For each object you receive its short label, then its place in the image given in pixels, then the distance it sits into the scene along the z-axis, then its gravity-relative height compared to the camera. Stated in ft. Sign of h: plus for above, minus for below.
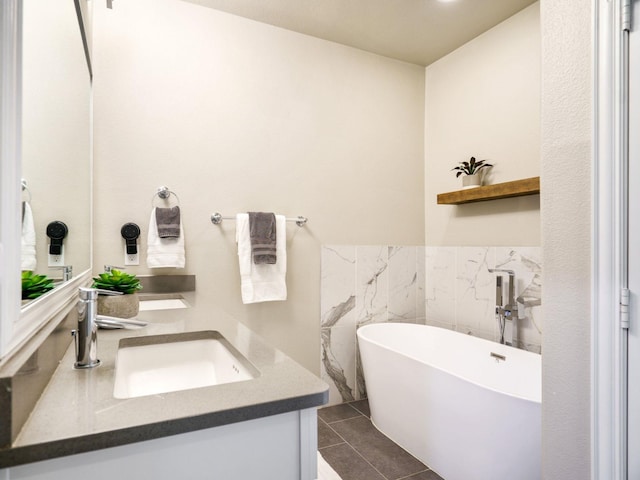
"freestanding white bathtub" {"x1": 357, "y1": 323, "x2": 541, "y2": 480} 5.12 -2.62
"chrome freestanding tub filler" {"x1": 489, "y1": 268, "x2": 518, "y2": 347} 7.55 -1.45
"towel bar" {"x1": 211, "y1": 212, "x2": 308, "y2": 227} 7.57 +0.47
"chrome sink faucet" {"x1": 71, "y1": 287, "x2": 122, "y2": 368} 2.86 -0.68
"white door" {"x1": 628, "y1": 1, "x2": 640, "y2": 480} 3.36 -0.28
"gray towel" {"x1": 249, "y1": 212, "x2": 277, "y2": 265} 7.56 +0.06
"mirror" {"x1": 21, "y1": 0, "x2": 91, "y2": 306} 2.50 +0.96
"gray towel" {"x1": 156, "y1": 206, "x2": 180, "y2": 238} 6.86 +0.36
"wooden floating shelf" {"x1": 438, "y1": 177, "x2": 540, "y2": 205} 7.12 +1.04
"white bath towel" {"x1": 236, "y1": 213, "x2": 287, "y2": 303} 7.51 -0.62
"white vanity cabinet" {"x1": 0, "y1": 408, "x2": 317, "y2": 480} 1.94 -1.25
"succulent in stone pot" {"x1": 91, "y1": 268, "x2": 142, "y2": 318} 4.06 -0.62
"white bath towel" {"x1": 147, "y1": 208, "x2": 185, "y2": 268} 6.83 -0.17
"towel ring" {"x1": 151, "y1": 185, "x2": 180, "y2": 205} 7.15 +0.92
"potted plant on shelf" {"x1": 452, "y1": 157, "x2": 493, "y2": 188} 8.43 +1.61
